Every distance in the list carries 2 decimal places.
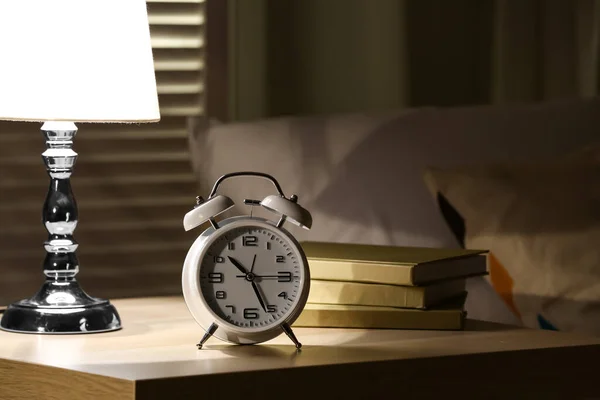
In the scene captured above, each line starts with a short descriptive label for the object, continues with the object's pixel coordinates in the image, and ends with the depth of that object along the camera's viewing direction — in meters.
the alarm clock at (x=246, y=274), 1.79
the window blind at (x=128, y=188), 2.57
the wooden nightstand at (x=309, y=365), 1.67
